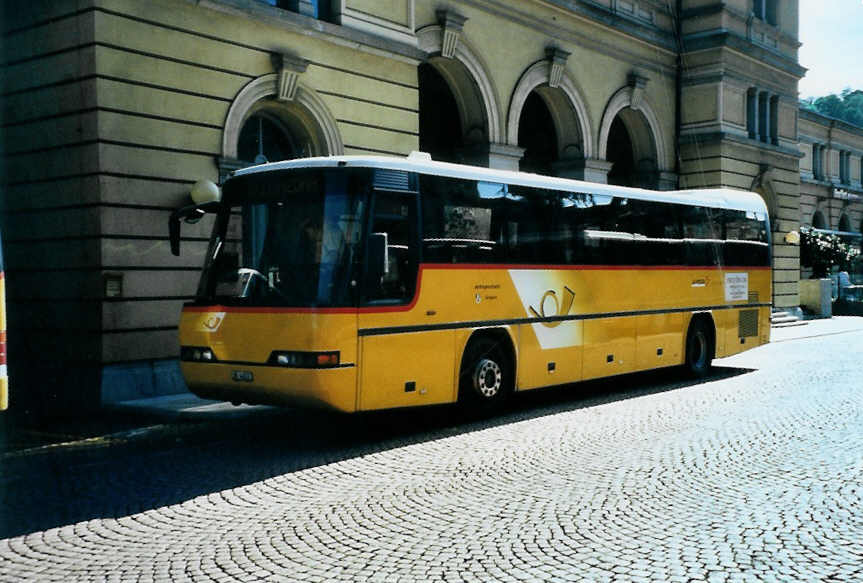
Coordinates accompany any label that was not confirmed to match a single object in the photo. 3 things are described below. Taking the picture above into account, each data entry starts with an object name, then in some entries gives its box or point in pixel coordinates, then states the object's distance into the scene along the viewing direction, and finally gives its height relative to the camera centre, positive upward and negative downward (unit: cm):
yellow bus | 919 +3
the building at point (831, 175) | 4369 +570
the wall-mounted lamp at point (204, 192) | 1356 +152
